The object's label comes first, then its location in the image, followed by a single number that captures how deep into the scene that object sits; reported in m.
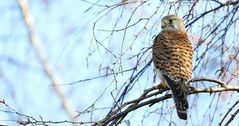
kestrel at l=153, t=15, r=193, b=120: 9.10
